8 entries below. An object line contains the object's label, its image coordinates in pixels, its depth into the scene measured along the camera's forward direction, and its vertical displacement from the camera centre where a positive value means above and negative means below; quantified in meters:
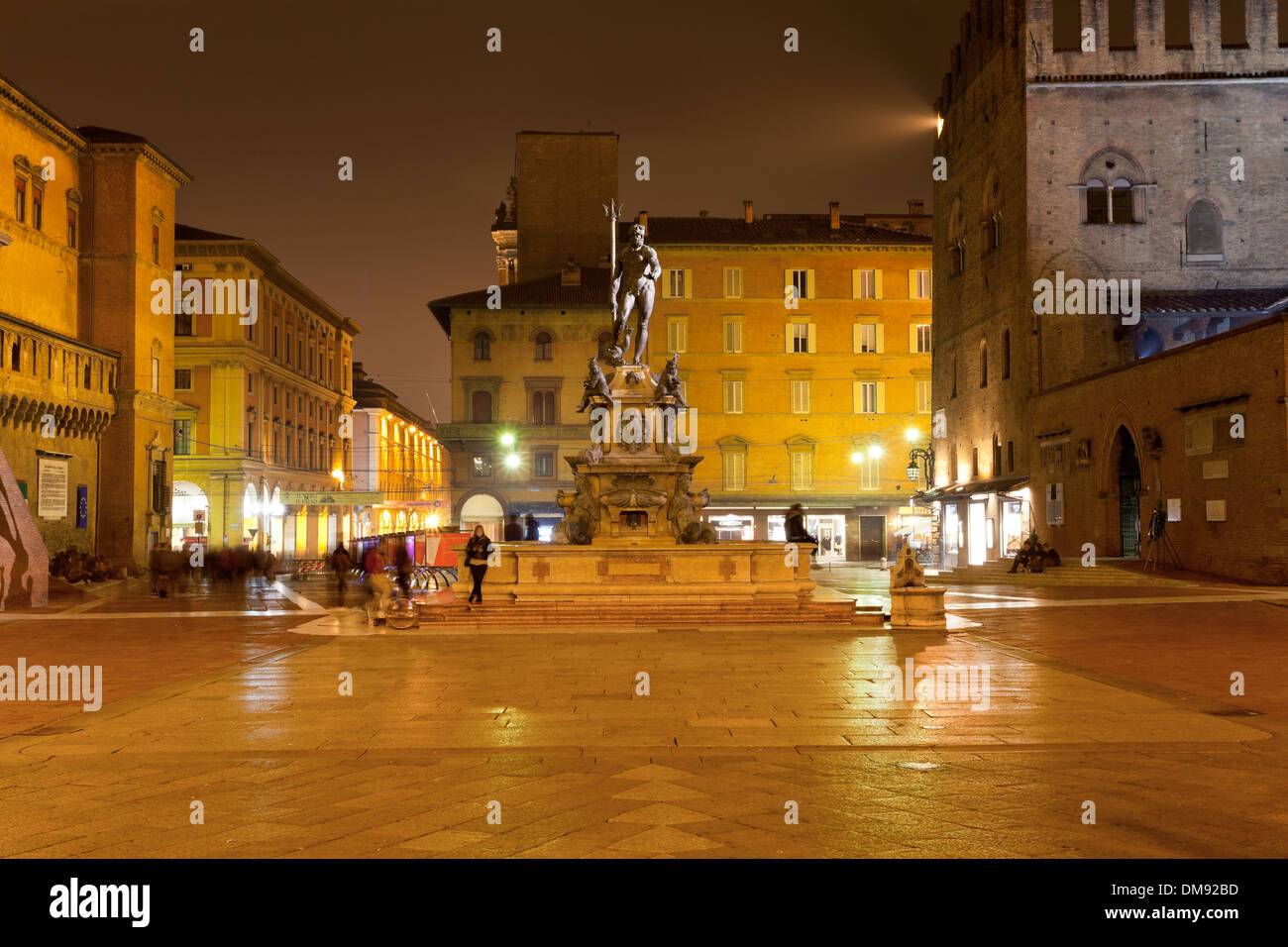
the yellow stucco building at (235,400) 56.09 +6.69
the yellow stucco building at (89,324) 36.66 +7.79
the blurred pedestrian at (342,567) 24.17 -0.92
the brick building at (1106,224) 33.78 +9.61
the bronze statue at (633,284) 23.73 +5.11
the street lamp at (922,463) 40.03 +2.28
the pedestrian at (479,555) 19.12 -0.55
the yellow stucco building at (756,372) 55.03 +7.49
